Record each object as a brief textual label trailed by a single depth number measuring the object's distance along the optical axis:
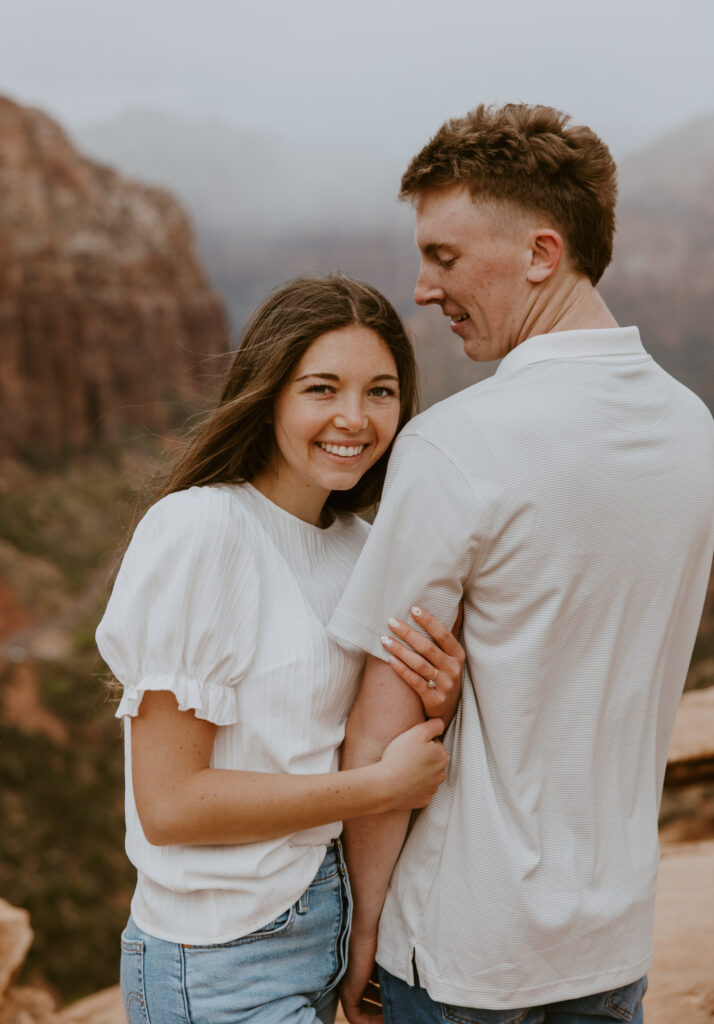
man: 1.45
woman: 1.57
